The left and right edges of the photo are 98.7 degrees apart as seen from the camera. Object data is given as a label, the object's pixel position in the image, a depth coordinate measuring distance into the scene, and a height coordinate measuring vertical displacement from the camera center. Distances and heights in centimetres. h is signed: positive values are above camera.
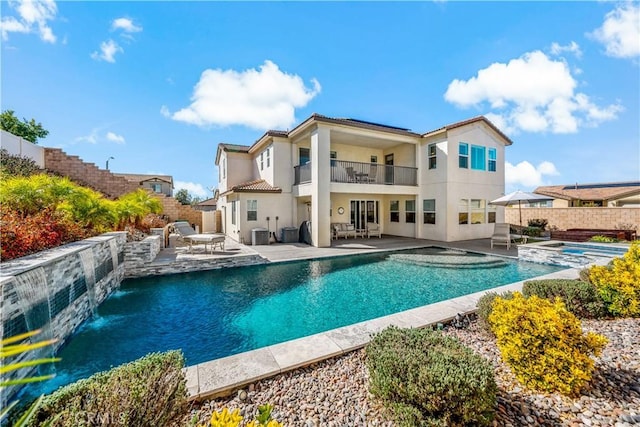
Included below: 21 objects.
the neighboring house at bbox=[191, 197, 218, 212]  3250 +148
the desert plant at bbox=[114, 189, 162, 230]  1135 +48
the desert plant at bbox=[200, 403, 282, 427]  187 -140
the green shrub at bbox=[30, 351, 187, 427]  236 -166
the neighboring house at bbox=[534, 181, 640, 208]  2566 +161
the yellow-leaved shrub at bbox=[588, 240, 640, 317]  516 -143
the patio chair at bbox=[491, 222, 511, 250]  1368 -107
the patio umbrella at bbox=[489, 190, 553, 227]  1328 +74
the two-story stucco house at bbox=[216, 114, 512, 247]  1435 +211
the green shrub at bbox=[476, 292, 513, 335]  488 -171
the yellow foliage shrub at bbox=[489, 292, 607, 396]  321 -164
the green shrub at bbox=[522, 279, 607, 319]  536 -165
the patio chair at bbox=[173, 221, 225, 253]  1163 -88
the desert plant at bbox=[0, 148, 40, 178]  1302 +283
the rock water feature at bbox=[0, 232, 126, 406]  424 -140
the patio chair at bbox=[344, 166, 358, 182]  1565 +237
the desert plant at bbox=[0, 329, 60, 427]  119 -87
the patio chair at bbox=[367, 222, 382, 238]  1812 -102
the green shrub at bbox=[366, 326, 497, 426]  264 -171
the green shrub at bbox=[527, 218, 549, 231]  1943 -70
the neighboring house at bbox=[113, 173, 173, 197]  3422 +471
